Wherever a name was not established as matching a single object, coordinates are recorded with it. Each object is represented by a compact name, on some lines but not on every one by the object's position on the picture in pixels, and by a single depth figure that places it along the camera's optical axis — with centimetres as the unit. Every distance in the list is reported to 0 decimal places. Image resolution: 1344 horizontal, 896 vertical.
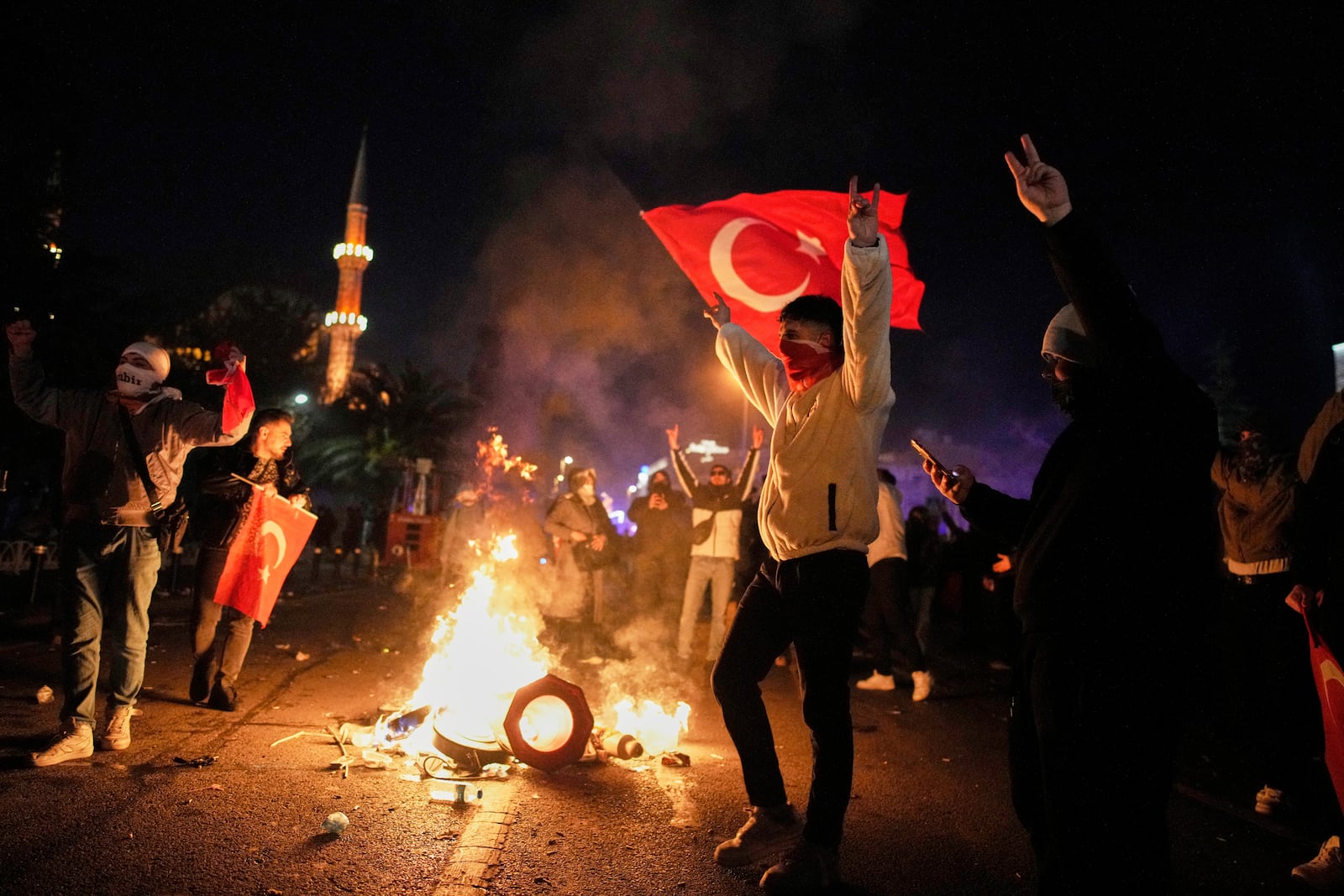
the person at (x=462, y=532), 1172
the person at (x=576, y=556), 902
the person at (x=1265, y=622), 396
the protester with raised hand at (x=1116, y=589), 179
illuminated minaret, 5812
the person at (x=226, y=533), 496
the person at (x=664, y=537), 960
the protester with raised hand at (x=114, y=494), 390
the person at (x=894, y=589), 675
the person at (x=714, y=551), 755
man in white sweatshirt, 275
